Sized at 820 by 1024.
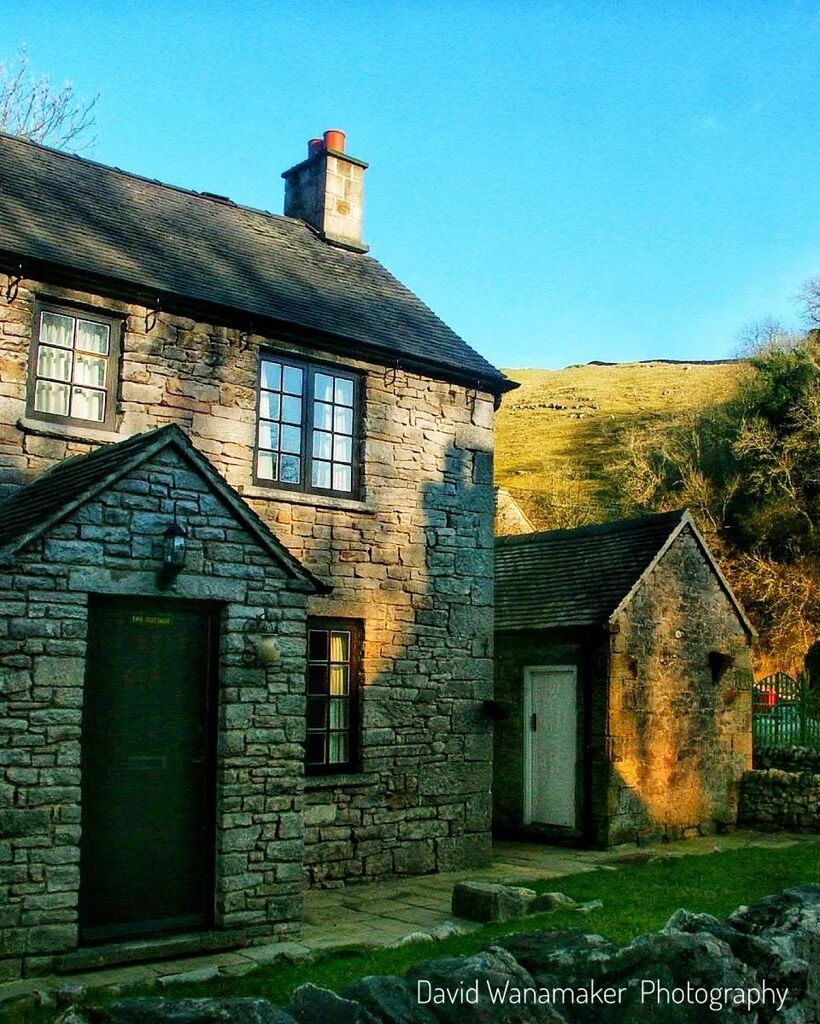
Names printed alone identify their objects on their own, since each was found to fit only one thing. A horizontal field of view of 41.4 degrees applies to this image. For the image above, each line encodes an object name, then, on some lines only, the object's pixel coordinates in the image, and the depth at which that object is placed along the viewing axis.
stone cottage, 8.16
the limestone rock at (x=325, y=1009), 4.10
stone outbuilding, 14.58
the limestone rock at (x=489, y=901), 9.38
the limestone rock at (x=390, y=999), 4.17
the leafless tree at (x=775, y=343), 40.04
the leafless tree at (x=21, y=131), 21.81
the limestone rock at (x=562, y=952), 4.80
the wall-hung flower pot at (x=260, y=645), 9.17
